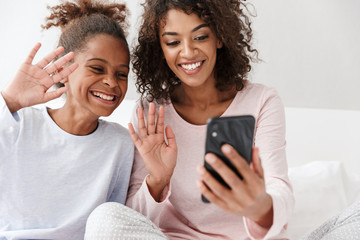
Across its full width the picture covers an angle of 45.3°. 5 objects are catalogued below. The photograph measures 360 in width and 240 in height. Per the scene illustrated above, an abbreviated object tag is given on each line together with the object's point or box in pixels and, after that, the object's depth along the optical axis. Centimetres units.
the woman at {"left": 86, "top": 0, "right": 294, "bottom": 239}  112
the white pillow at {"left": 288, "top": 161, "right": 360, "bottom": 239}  157
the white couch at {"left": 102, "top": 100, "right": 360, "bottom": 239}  166
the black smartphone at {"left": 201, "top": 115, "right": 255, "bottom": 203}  76
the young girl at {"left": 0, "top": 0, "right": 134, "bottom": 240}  114
